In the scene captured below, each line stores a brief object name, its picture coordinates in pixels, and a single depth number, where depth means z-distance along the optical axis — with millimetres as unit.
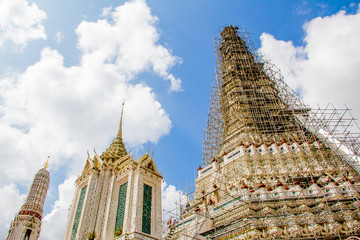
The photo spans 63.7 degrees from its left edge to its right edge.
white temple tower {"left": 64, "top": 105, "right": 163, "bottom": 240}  22484
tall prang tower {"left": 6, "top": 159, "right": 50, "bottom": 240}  41531
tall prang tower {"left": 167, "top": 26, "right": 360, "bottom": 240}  15688
